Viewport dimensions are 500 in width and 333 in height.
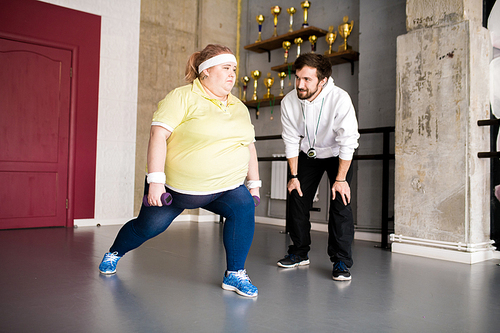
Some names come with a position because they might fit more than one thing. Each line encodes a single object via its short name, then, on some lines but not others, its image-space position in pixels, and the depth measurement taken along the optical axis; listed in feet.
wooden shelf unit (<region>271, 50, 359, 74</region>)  15.35
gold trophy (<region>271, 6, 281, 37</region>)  18.61
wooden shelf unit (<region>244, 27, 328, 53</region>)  16.89
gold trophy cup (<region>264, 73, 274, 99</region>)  18.90
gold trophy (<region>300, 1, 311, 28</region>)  17.35
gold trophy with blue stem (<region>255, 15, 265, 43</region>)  19.38
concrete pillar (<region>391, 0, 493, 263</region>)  10.40
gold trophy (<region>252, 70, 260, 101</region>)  19.49
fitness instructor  8.04
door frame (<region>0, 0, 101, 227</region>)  15.51
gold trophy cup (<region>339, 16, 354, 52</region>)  15.78
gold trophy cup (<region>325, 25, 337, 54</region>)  16.31
